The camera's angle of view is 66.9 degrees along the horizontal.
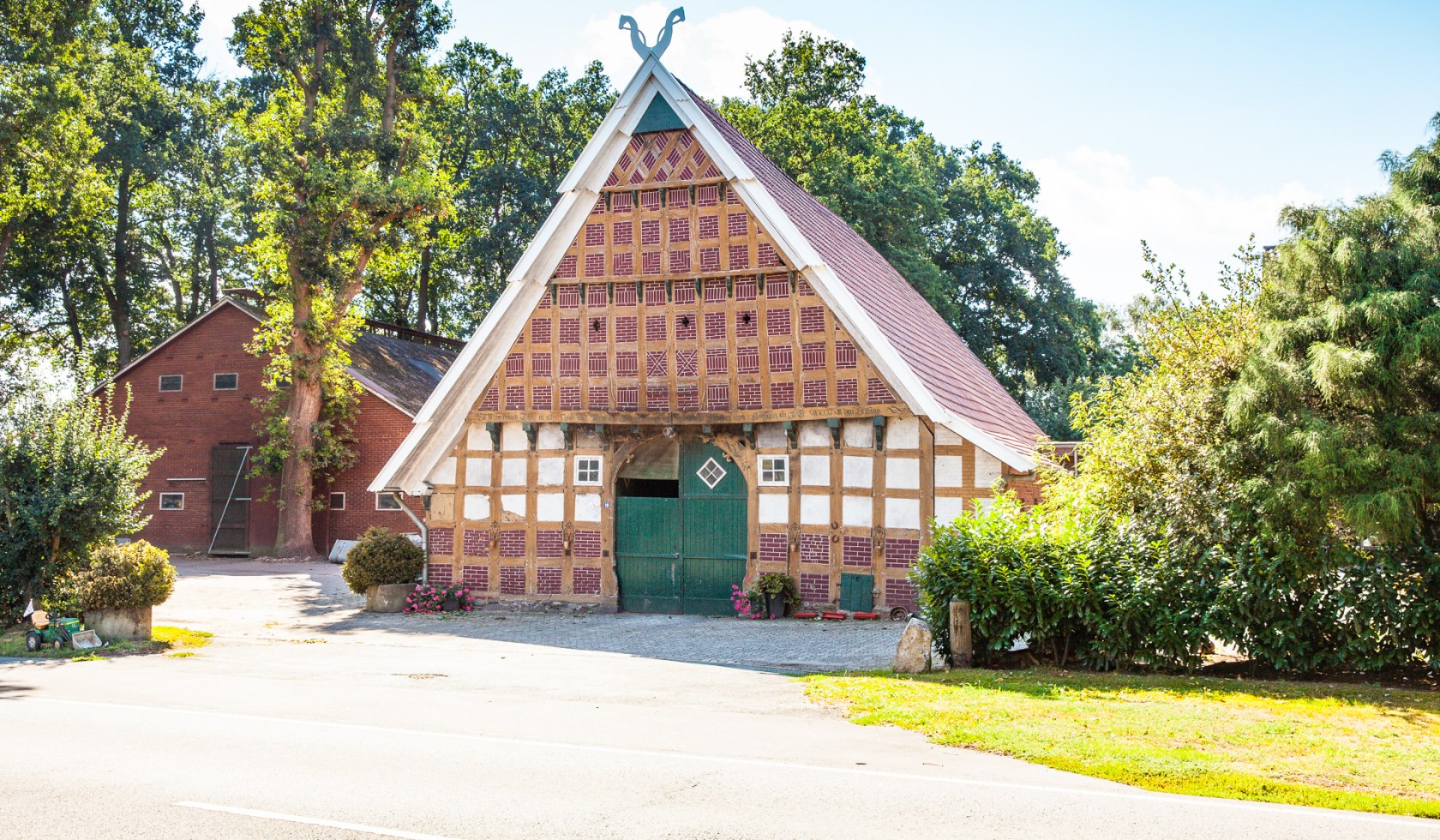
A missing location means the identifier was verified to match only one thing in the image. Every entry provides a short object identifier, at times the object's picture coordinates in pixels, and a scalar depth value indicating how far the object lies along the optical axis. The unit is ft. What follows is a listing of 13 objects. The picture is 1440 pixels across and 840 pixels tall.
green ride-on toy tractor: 45.78
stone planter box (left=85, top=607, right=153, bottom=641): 47.78
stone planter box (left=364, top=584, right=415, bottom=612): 60.59
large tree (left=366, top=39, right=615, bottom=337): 134.31
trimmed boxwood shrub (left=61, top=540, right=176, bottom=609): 47.47
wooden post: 37.73
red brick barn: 103.09
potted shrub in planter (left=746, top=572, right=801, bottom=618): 54.34
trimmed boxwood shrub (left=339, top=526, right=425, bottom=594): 60.13
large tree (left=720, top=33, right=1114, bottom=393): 130.52
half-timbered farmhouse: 53.72
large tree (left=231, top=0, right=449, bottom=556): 92.07
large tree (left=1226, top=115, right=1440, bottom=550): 31.12
